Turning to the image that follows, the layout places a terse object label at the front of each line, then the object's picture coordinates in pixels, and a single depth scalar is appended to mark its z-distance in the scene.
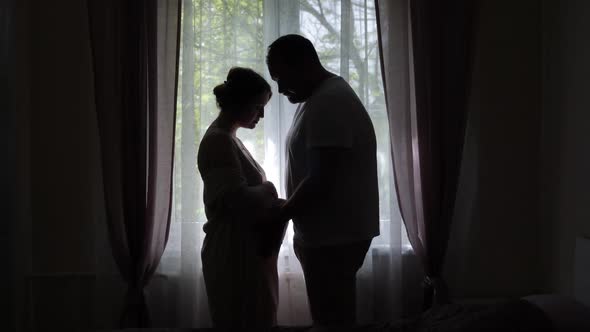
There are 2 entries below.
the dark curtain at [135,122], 2.23
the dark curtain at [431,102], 2.32
